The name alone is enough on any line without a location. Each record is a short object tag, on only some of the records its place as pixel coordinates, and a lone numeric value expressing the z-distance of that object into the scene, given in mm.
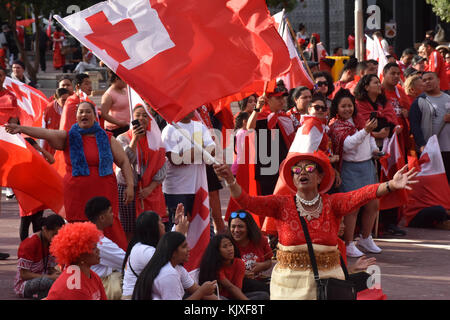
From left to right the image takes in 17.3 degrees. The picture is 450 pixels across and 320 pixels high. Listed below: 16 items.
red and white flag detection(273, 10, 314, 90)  18392
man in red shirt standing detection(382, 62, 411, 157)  17714
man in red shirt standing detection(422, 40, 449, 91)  23573
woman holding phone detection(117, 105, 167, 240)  14038
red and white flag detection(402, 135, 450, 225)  18015
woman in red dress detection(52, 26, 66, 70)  52791
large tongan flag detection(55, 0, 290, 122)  11052
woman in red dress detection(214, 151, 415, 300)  9691
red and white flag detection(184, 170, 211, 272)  14189
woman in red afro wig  9127
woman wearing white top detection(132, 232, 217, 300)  9748
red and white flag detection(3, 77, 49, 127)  18902
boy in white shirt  11341
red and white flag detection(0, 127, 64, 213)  14001
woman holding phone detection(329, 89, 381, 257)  15669
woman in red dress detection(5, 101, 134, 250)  13085
